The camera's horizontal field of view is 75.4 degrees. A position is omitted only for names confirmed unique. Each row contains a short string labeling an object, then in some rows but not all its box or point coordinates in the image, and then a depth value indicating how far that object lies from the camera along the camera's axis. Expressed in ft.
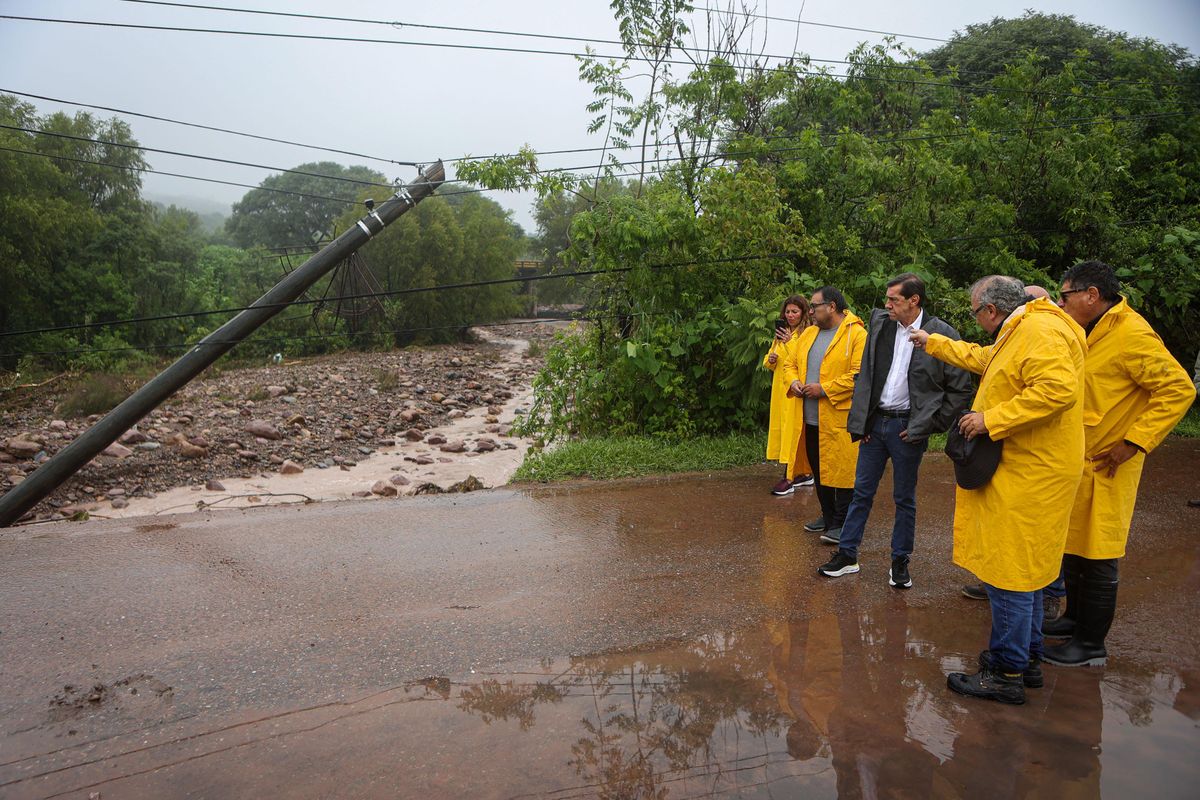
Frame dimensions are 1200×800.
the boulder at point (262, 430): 53.68
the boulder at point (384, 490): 34.09
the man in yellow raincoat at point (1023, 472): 11.10
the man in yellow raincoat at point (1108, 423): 12.67
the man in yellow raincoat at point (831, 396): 18.33
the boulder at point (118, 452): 46.37
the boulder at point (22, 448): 47.03
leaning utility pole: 35.58
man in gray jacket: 14.75
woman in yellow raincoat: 20.52
